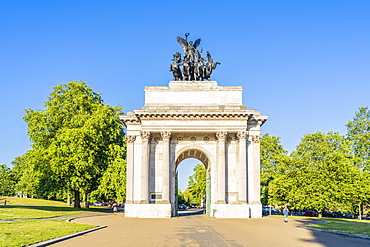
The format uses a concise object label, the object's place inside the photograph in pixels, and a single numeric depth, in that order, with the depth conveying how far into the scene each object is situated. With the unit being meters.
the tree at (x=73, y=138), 54.44
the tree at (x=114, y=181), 54.88
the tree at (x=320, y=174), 50.62
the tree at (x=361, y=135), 56.94
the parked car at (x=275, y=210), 79.05
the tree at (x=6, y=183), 101.25
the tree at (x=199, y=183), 97.36
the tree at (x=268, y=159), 67.44
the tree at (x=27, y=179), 55.75
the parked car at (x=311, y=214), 60.66
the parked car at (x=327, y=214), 61.35
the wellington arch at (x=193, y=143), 42.66
